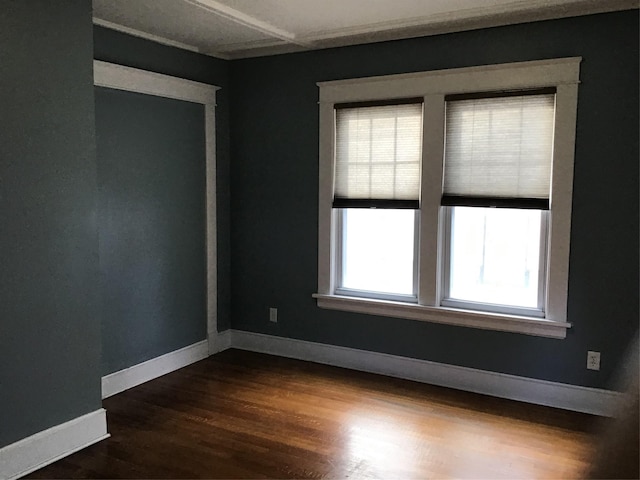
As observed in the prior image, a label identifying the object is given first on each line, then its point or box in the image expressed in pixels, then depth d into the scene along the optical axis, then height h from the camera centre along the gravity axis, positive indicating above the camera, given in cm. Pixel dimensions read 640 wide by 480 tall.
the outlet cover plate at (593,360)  377 -103
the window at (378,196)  429 -1
